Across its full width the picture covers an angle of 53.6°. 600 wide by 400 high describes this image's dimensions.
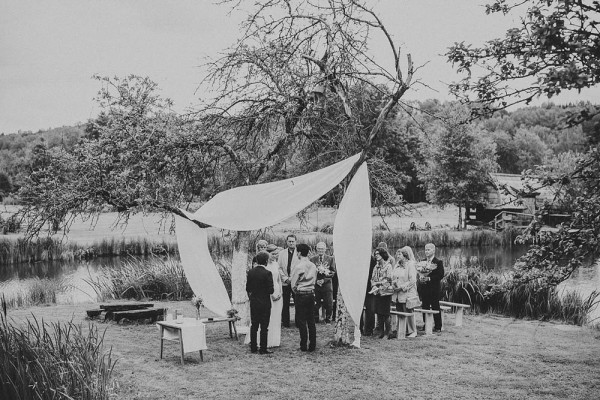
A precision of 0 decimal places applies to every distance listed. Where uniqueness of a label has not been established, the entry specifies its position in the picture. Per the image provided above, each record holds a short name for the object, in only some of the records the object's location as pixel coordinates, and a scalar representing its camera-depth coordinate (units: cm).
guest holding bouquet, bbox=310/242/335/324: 1102
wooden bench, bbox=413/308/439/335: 1063
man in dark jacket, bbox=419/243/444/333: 1090
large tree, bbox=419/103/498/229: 3776
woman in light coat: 1048
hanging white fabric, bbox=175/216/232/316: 1009
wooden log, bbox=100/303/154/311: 1199
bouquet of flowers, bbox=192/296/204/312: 959
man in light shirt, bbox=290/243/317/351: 918
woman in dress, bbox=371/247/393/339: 1033
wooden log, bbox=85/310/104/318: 1199
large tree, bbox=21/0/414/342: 986
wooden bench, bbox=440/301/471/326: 1160
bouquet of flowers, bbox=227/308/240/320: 1016
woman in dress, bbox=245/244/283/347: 963
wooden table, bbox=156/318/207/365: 844
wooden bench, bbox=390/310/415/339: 1035
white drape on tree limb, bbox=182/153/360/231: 902
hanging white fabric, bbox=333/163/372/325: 878
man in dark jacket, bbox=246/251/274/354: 902
